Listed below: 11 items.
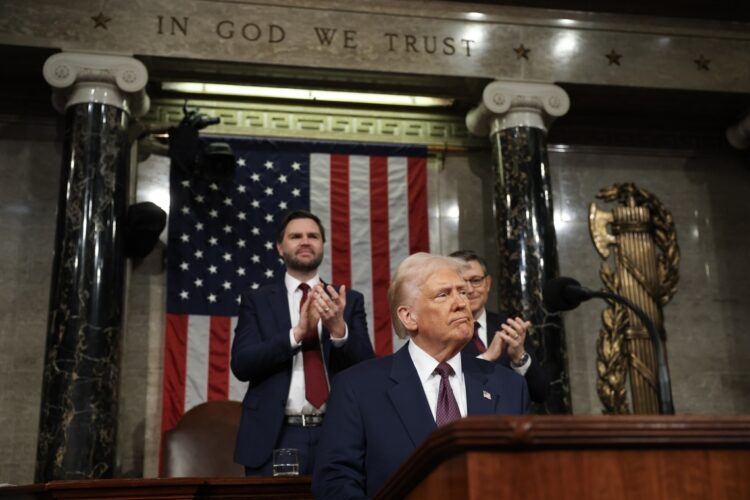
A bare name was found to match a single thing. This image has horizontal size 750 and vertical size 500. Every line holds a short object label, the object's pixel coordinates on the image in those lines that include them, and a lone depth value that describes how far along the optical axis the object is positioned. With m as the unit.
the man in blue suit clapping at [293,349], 4.27
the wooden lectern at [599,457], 1.80
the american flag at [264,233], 7.71
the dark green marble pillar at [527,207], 7.36
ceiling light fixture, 8.36
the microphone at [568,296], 4.13
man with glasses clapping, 4.01
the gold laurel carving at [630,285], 8.27
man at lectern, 2.77
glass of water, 3.76
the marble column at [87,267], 6.48
